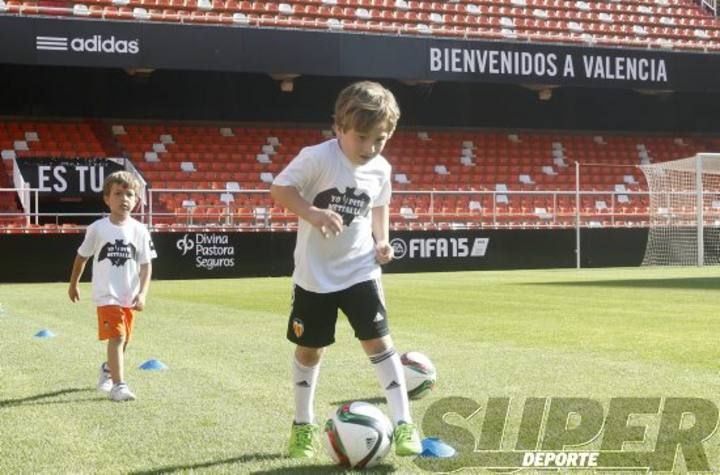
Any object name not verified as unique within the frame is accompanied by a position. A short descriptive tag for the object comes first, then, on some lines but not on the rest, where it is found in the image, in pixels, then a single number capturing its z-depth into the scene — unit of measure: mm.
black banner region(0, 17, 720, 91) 26438
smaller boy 6965
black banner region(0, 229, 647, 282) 23250
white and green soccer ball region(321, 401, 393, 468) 4535
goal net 27438
